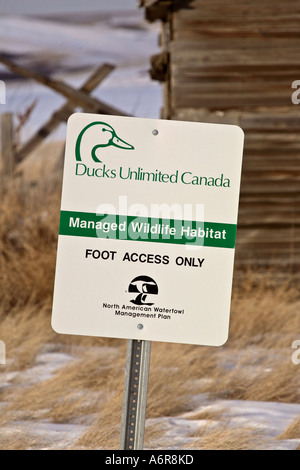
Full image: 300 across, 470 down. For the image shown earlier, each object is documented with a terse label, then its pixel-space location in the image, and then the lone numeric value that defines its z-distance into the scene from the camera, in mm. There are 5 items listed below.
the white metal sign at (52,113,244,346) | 5473
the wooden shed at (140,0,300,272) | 15633
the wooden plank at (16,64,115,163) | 24437
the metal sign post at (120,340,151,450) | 5527
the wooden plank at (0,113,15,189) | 19469
